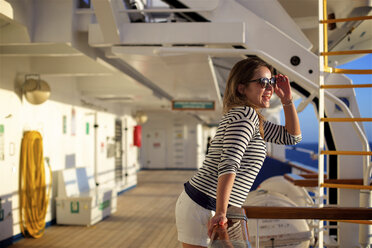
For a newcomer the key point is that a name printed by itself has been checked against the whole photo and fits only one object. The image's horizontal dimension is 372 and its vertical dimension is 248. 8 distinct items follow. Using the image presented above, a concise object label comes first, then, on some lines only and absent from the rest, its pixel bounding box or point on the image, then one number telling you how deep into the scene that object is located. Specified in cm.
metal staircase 234
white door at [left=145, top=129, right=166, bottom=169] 2044
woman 146
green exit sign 918
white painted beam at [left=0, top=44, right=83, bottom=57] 471
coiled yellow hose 613
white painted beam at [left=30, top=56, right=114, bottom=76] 629
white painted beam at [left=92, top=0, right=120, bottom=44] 367
